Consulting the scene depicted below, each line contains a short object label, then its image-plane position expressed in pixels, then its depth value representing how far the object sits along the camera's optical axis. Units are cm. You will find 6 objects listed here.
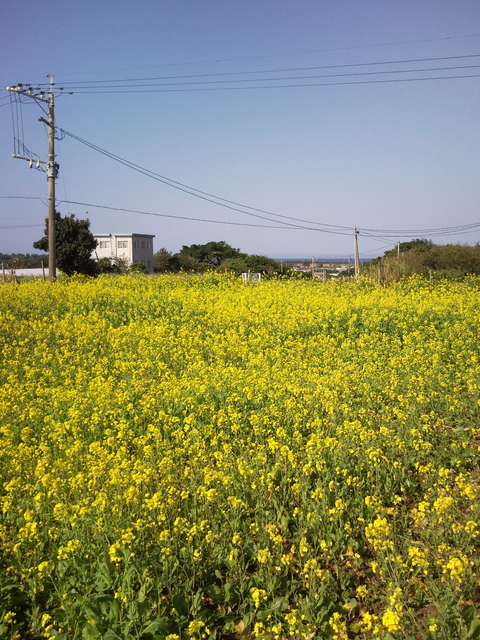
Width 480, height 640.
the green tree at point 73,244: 3809
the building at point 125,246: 8025
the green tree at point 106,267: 4593
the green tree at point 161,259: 6740
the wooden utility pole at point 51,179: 2070
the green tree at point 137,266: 4978
